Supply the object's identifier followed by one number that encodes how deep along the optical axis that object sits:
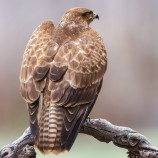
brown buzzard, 16.78
